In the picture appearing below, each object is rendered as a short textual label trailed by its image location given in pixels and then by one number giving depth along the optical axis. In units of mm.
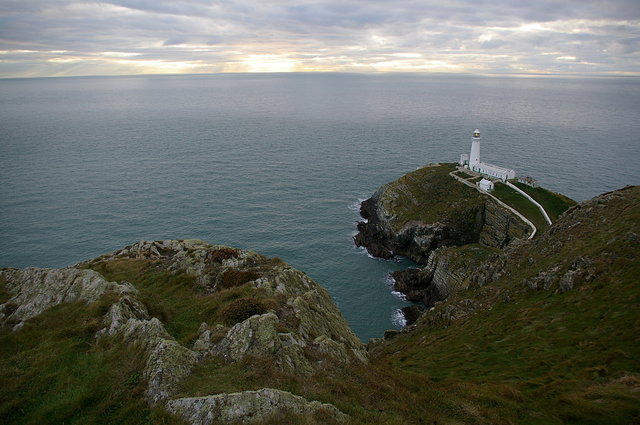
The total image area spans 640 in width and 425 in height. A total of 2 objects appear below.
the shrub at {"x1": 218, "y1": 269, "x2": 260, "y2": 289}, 31262
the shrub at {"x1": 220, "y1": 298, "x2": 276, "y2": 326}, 23886
